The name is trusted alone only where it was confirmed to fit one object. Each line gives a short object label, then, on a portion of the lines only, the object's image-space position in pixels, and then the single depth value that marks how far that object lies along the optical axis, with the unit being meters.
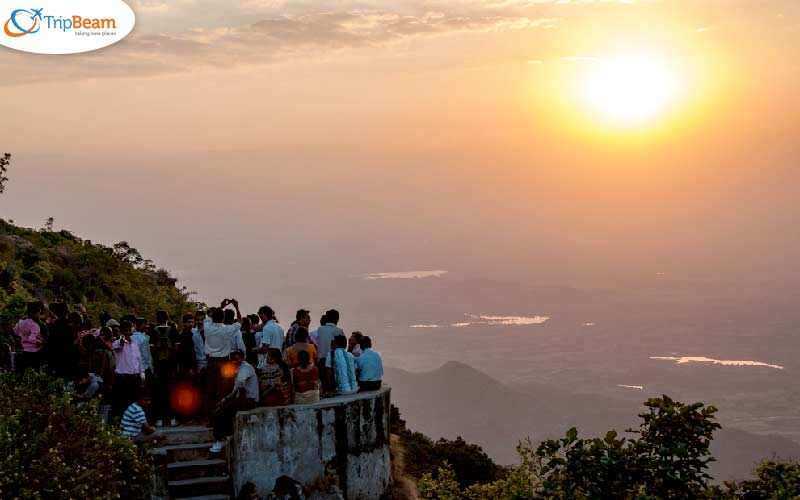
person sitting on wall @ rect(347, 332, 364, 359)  18.52
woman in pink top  16.92
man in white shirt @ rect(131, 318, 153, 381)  17.27
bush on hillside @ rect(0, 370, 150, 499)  13.12
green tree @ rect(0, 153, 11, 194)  33.62
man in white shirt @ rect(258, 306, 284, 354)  17.50
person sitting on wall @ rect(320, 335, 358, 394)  17.19
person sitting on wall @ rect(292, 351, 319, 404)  16.33
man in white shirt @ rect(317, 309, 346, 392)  17.84
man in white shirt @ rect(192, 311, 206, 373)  18.02
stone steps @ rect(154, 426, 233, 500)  15.81
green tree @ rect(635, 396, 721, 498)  12.48
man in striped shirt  15.70
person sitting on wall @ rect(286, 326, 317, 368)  16.27
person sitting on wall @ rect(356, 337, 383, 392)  17.62
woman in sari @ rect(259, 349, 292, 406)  16.22
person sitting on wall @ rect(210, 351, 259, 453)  16.03
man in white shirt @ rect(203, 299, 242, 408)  16.83
